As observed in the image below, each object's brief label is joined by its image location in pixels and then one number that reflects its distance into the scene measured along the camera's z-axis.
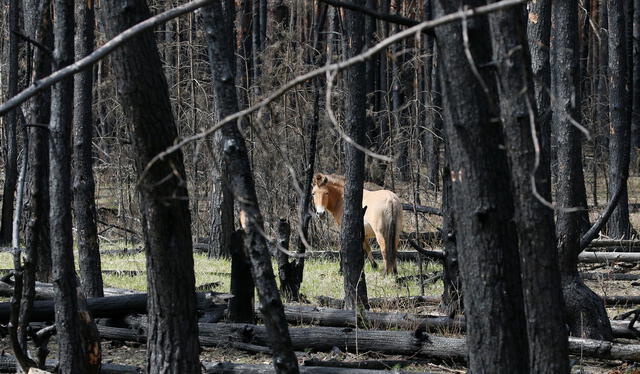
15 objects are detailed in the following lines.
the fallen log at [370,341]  17.48
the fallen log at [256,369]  15.84
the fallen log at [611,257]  28.98
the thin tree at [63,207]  14.40
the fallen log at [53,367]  16.37
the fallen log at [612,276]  28.12
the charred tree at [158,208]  12.60
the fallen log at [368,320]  19.62
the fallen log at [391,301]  23.58
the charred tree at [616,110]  36.75
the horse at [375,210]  33.03
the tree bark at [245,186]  13.09
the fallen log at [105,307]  19.58
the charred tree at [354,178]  22.83
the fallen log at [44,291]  22.05
